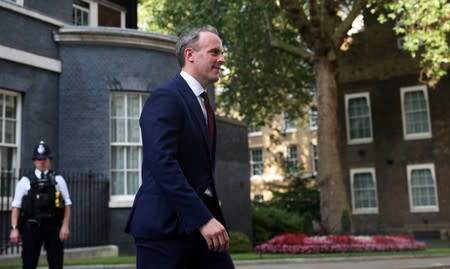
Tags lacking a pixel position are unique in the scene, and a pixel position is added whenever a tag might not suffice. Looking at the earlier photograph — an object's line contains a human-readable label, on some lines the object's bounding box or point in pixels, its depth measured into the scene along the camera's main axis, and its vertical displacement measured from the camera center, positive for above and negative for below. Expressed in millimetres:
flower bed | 14922 -1175
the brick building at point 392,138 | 27766 +3070
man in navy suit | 2963 +169
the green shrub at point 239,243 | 15961 -1144
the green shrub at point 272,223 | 20828 -801
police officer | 6805 -45
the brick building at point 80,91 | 13336 +2923
